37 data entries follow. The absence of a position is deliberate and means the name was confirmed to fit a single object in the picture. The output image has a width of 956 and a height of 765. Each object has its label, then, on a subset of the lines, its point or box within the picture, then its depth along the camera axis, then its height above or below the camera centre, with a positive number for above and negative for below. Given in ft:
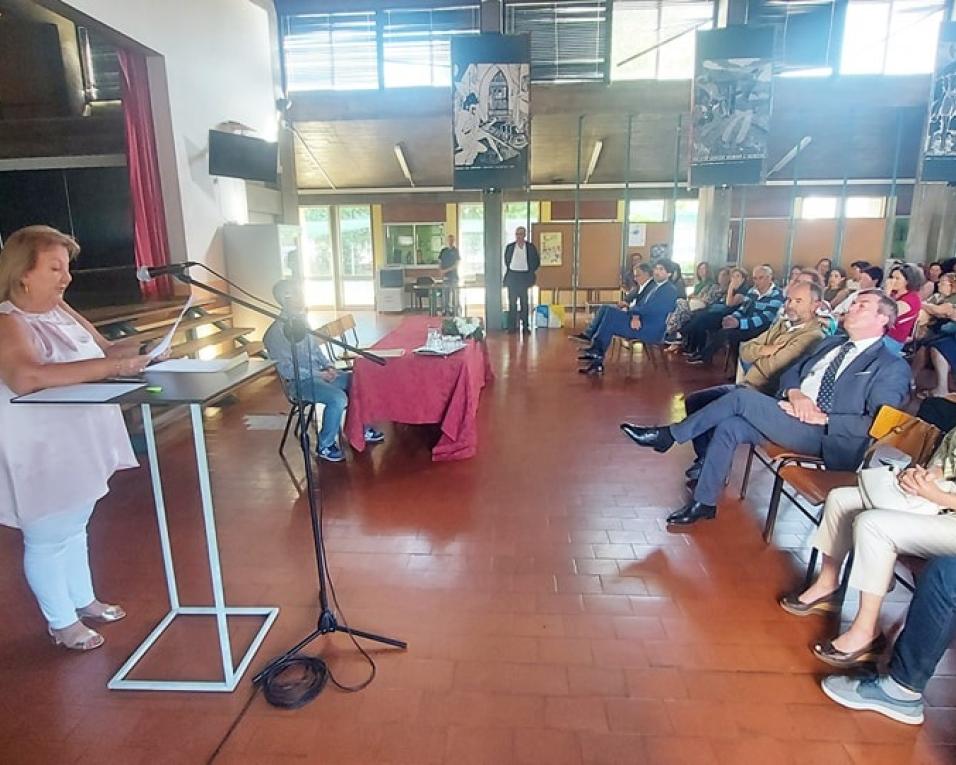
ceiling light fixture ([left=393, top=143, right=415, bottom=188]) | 32.72 +4.13
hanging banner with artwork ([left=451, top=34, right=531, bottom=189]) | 24.14 +4.98
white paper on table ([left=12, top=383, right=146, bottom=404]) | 5.32 -1.36
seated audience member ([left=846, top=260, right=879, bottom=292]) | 18.81 -1.42
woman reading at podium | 5.65 -1.77
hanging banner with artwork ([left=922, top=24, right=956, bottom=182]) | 21.68 +4.12
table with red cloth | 12.37 -3.23
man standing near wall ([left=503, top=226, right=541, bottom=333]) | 28.14 -1.36
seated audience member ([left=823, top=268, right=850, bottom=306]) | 21.77 -1.81
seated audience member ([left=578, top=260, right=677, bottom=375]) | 20.58 -2.85
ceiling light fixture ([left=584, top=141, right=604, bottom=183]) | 33.15 +4.38
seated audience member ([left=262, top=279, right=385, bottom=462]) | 12.38 -2.97
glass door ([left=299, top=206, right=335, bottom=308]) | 40.73 -1.23
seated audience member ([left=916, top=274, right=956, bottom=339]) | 16.84 -2.09
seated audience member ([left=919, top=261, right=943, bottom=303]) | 18.26 -1.55
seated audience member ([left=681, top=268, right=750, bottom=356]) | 22.26 -2.94
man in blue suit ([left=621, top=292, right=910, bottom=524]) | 8.50 -2.56
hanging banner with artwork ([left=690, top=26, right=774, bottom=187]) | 23.49 +5.08
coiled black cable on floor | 6.13 -4.55
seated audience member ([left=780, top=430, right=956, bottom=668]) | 5.89 -3.03
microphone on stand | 5.02 -0.28
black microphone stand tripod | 6.12 -3.29
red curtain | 18.15 +2.25
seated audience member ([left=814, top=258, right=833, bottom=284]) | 23.94 -1.28
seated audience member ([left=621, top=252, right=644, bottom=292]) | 28.46 -1.89
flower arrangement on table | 14.53 -2.15
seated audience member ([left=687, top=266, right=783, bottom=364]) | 19.66 -2.57
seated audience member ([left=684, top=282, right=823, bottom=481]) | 10.41 -1.98
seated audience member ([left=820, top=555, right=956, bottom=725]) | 5.48 -3.90
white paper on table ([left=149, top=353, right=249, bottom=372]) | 6.12 -1.27
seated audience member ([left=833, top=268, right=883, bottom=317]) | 17.52 -1.26
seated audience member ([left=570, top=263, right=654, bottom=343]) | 21.57 -2.15
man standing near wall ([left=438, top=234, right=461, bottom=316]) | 36.24 -2.14
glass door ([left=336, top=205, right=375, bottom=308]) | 40.83 -1.39
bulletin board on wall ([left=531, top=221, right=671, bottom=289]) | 31.83 -0.95
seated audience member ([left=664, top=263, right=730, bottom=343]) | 23.82 -2.62
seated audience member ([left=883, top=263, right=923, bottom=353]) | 15.57 -1.60
